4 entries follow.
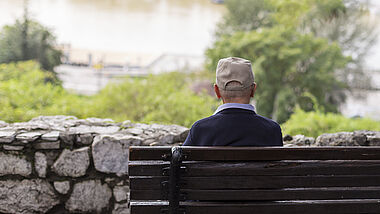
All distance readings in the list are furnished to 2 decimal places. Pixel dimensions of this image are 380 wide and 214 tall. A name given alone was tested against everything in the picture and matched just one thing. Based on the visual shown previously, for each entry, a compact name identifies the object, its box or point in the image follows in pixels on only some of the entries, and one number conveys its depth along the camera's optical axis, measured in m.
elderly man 2.89
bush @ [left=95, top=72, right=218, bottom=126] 18.80
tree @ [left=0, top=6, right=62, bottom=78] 40.70
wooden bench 2.62
